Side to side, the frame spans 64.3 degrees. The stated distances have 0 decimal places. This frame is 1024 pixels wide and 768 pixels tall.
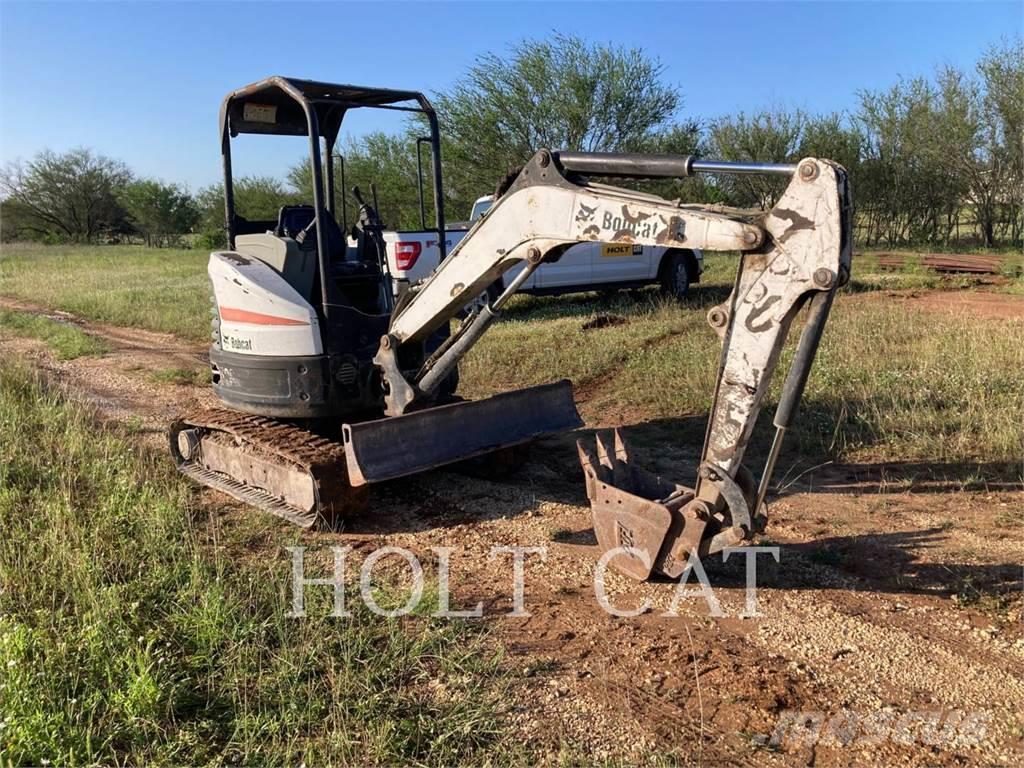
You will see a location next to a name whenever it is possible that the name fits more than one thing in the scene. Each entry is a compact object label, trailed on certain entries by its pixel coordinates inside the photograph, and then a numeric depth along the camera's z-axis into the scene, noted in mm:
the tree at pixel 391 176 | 30031
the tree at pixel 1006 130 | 24844
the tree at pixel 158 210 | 54500
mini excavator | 3828
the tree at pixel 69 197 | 55156
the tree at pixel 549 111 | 23750
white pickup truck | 12680
